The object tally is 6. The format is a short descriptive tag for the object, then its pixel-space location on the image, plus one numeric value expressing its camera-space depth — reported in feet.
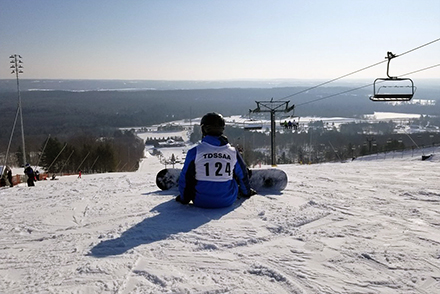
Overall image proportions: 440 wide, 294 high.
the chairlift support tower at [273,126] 64.94
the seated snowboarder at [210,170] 15.23
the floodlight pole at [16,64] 93.66
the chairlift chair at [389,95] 35.47
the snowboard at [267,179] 20.33
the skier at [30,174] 38.34
